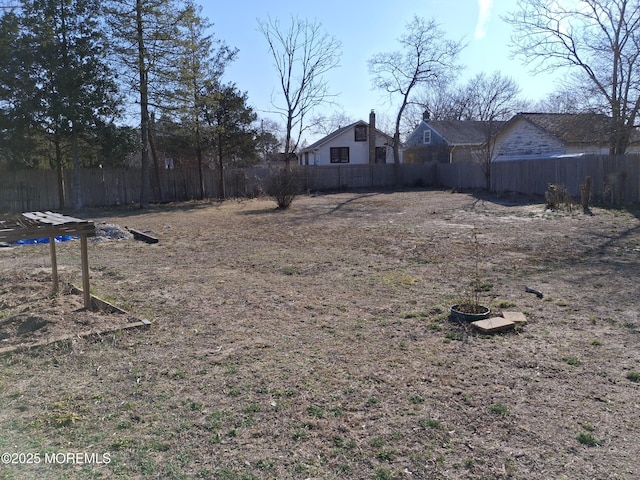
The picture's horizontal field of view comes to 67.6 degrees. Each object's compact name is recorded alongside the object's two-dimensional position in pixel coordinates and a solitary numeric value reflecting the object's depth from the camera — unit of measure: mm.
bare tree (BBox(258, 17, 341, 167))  31688
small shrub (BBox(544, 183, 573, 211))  15250
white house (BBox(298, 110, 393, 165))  40156
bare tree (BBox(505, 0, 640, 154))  16906
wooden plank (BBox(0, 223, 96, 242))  4652
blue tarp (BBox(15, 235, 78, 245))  10592
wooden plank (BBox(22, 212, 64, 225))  5211
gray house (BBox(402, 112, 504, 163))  36531
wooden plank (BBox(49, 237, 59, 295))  5656
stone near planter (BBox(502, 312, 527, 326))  4613
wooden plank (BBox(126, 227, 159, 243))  10766
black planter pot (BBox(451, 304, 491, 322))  4684
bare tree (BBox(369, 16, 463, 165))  34125
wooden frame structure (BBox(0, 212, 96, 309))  4739
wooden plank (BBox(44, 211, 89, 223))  5163
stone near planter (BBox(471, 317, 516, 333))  4410
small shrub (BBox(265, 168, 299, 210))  18359
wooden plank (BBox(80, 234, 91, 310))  5066
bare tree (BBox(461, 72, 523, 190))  23730
